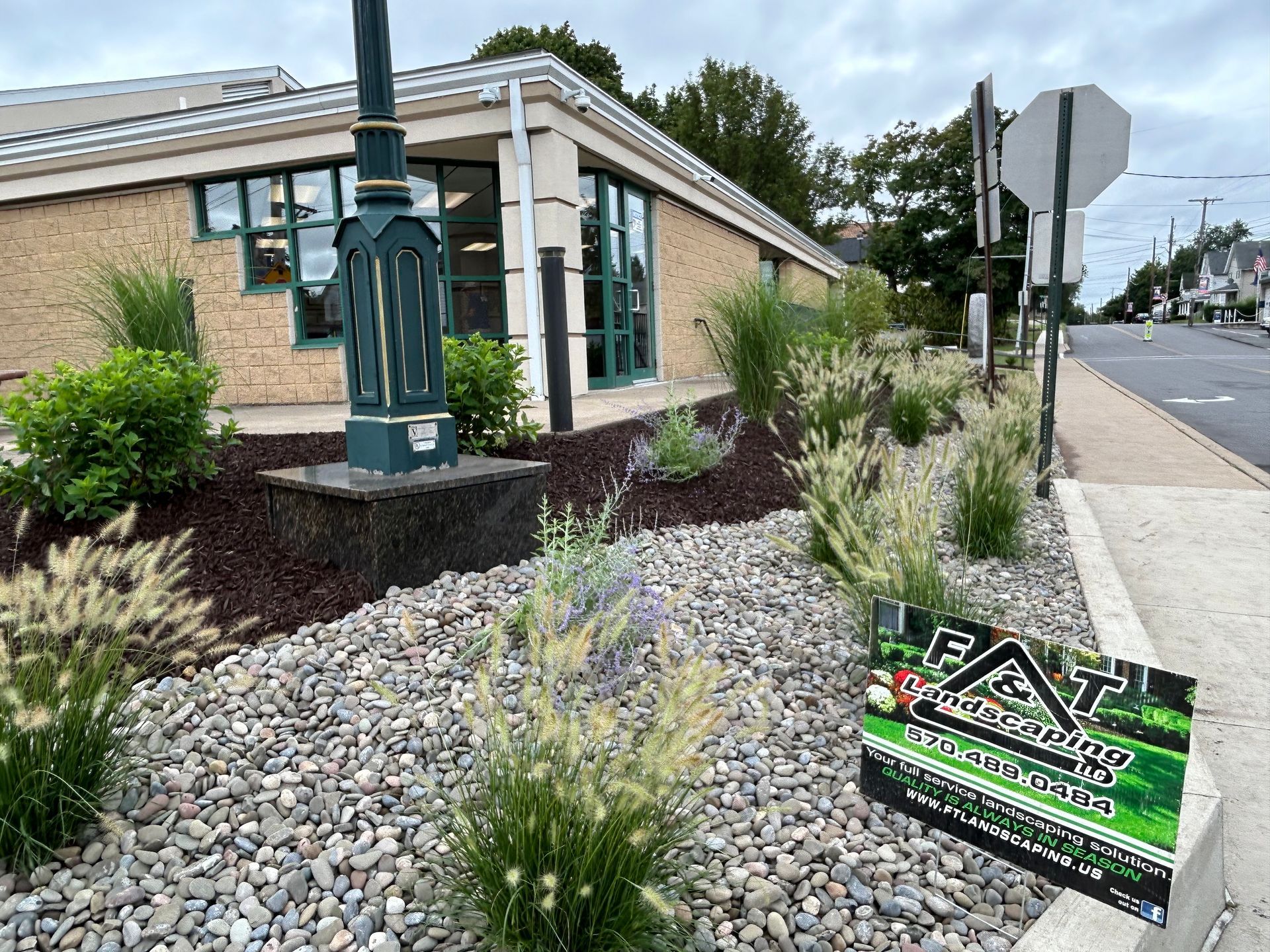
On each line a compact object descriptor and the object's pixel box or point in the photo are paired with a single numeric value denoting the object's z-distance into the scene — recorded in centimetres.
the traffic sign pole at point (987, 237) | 742
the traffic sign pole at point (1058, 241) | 494
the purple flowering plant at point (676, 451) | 498
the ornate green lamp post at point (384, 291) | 333
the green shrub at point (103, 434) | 344
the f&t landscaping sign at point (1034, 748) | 148
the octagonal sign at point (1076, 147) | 484
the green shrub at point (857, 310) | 891
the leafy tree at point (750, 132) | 3444
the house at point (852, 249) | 6236
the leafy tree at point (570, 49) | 2859
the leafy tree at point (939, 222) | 3766
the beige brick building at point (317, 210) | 859
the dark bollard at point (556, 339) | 557
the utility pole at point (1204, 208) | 7700
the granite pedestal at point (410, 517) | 313
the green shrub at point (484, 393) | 446
